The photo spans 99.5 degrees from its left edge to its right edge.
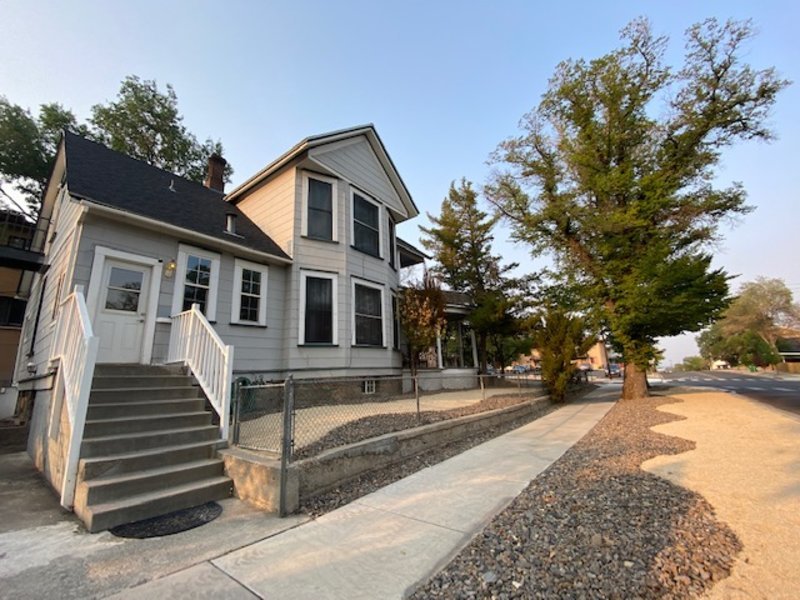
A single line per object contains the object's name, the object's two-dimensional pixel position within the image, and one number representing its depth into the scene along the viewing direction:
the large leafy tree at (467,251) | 18.75
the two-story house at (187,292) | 4.30
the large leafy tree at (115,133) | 17.33
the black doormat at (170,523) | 3.05
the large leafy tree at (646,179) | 11.87
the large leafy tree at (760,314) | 45.06
